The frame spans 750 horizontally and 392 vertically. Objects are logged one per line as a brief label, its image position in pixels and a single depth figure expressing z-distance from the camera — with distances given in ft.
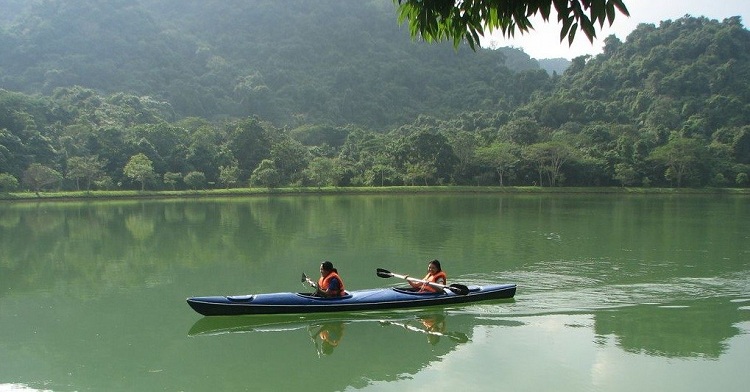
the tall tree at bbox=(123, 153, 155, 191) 133.08
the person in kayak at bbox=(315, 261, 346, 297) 29.07
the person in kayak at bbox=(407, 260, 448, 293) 31.40
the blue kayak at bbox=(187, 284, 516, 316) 27.71
